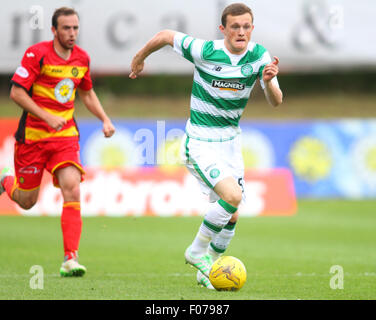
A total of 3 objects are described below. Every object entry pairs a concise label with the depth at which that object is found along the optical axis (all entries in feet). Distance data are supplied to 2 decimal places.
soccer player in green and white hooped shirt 46.19
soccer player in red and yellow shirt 51.19
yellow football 44.81
